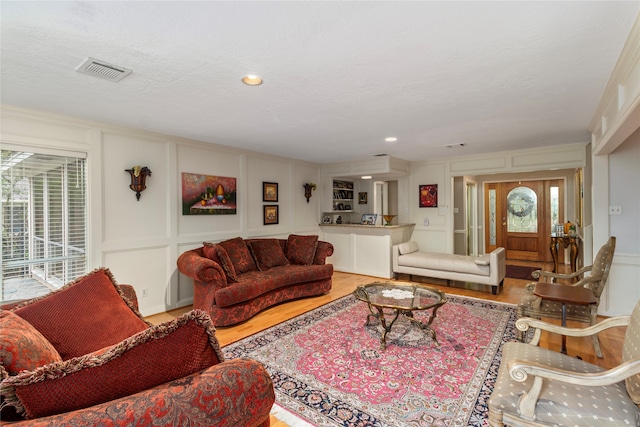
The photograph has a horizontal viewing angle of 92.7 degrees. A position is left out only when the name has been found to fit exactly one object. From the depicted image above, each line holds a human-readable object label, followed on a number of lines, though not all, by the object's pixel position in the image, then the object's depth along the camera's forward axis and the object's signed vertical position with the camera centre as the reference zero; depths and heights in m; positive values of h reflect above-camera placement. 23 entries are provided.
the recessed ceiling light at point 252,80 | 2.15 +0.96
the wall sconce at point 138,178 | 3.55 +0.41
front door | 7.27 -0.15
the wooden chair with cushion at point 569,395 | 1.25 -0.84
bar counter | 5.54 -0.64
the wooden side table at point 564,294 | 2.55 -0.75
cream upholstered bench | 4.46 -0.87
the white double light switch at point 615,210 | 3.40 -0.02
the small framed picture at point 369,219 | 6.18 -0.17
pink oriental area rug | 1.94 -1.26
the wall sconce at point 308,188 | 6.01 +0.46
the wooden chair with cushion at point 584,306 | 2.68 -0.89
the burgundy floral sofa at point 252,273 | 3.33 -0.81
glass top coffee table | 2.85 -0.89
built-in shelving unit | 6.60 +0.34
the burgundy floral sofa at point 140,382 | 0.79 -0.50
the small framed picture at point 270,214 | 5.23 -0.04
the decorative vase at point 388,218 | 5.78 -0.14
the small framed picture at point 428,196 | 5.88 +0.28
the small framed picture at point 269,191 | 5.19 +0.36
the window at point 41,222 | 2.81 -0.07
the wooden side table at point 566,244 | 5.47 -0.66
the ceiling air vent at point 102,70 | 1.94 +0.96
